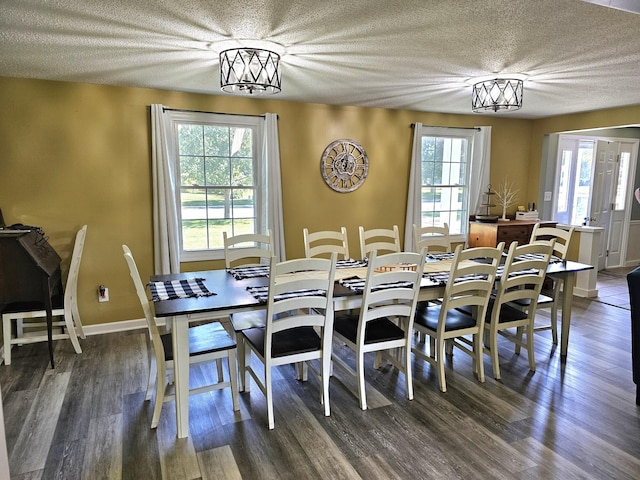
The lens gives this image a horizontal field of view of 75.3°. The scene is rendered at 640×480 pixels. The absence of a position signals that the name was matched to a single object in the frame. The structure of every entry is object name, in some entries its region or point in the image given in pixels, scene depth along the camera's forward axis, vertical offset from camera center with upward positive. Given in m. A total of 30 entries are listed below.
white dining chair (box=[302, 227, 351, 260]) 3.87 -0.59
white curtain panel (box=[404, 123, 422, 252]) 5.36 -0.09
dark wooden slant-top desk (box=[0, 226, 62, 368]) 3.16 -0.73
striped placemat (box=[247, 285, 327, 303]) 2.61 -0.72
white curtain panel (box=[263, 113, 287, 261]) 4.57 -0.02
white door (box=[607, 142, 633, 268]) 7.05 -0.37
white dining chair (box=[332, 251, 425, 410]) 2.63 -0.95
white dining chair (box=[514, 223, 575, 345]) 3.47 -0.97
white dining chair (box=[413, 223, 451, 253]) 4.28 -0.58
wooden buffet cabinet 5.49 -0.65
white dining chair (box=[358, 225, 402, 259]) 4.13 -0.60
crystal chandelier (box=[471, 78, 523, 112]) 3.50 +0.76
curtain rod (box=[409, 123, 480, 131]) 5.36 +0.75
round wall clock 4.97 +0.20
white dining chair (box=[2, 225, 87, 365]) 3.33 -1.18
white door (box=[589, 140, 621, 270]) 6.78 -0.07
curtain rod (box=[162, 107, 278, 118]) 4.16 +0.71
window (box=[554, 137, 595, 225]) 6.45 +0.08
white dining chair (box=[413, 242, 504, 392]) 2.85 -1.01
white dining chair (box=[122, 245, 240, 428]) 2.39 -1.04
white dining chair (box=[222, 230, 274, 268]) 3.55 -0.60
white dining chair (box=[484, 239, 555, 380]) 3.03 -0.85
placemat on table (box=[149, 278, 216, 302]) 2.56 -0.71
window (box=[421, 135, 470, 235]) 5.65 +0.01
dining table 2.35 -0.72
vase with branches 6.08 -0.14
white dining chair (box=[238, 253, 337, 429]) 2.37 -0.95
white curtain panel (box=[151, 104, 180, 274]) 4.09 -0.18
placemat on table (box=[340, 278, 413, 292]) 2.85 -0.71
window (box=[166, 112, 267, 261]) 4.38 +0.01
